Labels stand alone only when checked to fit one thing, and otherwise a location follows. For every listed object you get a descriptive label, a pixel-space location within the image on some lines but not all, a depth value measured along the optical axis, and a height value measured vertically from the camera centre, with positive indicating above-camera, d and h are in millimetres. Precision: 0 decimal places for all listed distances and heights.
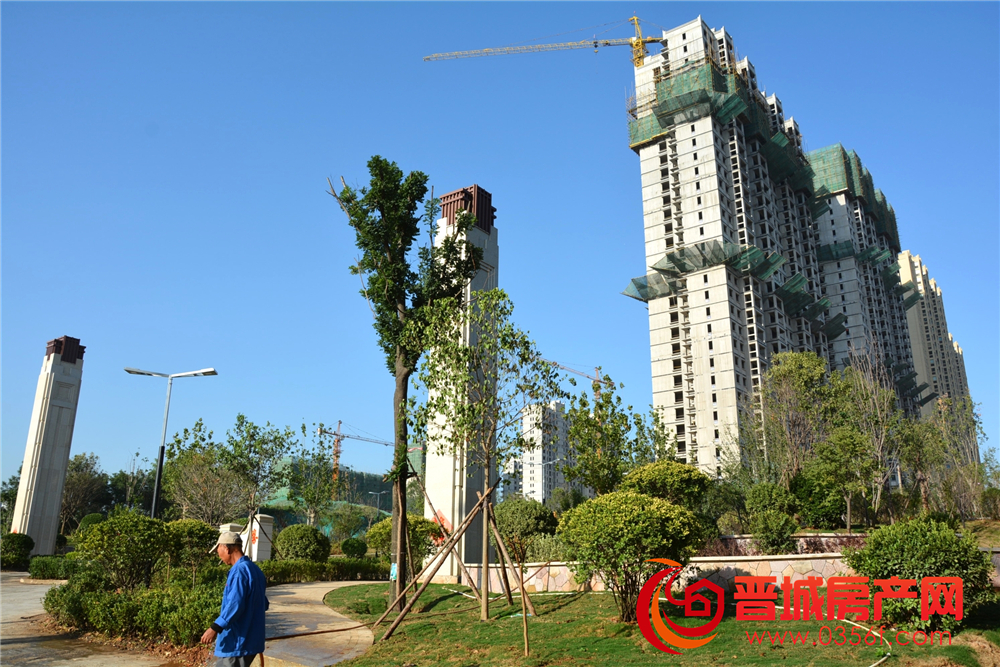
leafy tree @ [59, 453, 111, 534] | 58188 +3173
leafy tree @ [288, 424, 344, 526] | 31062 +2196
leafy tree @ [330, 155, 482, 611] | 17141 +6670
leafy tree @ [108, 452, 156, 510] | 64125 +3981
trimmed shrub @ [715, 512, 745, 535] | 24453 +184
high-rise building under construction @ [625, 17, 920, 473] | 69875 +32227
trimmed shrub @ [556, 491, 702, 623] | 11719 -181
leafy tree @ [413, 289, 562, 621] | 14648 +3118
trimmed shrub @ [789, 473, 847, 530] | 25625 +961
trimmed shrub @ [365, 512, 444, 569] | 20938 -201
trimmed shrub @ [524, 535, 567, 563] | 18172 -550
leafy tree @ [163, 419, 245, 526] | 30672 +2182
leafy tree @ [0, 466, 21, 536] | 52697 +2458
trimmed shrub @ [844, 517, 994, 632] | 9875 -462
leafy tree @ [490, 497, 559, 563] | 20969 +255
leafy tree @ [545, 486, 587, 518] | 29594 +1281
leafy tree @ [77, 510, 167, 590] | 15719 -434
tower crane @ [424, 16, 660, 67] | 105312 +74480
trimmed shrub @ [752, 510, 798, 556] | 17828 -92
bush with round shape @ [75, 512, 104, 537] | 33150 +408
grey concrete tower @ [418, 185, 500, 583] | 20266 +1717
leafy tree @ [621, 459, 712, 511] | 22531 +1487
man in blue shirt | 7043 -913
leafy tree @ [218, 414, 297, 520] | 27250 +2646
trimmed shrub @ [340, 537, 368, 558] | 31000 -875
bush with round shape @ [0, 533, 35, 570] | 30203 -1027
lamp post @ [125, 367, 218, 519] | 20906 +3844
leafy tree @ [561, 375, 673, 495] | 23031 +2844
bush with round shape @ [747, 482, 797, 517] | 23891 +1057
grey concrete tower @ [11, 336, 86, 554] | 32812 +3892
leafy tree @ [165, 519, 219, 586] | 17406 -409
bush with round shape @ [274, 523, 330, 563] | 24344 -562
